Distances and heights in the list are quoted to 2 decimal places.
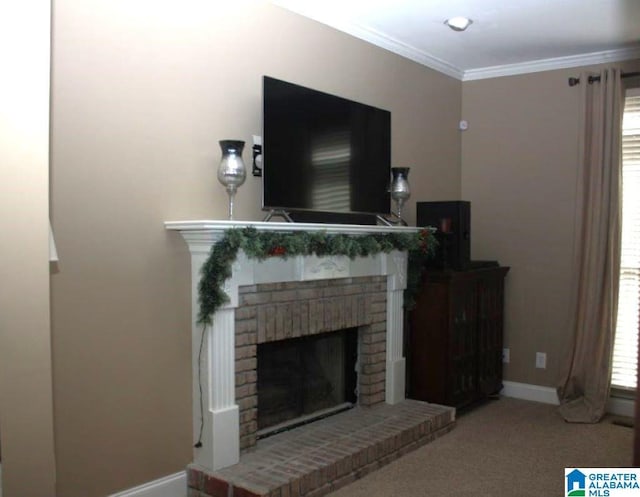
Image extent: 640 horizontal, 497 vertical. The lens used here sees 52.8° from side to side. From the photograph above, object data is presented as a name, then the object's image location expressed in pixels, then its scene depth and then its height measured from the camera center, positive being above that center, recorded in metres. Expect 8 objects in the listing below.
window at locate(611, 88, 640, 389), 4.27 -0.06
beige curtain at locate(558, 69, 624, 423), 4.26 -0.06
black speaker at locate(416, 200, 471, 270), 4.18 +0.06
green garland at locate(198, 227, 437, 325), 2.87 -0.03
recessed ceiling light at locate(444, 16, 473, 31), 3.74 +1.29
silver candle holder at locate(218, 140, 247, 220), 2.95 +0.35
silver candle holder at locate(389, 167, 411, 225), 4.09 +0.36
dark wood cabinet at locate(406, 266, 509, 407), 4.13 -0.63
